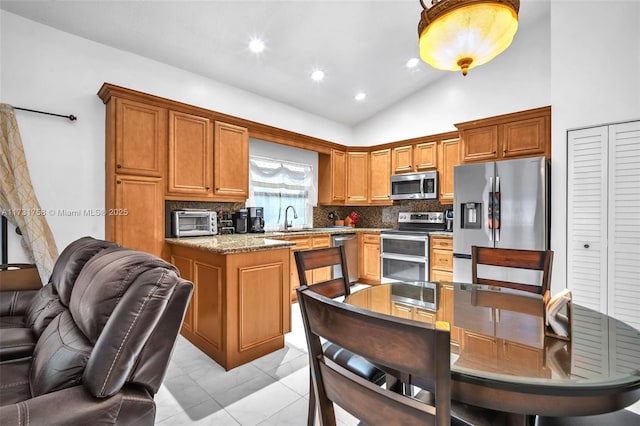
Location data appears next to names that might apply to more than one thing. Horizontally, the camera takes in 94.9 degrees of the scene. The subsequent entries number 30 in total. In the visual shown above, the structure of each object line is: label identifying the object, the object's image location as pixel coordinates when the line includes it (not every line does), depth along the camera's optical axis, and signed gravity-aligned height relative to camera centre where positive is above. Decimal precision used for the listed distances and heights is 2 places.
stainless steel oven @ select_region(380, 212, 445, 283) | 4.02 -0.53
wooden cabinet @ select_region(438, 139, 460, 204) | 4.17 +0.67
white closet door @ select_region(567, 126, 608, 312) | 2.72 -0.05
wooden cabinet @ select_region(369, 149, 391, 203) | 4.88 +0.58
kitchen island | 2.26 -0.71
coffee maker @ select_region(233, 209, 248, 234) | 3.78 -0.13
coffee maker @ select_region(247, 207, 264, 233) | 3.88 -0.13
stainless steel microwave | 4.30 +0.38
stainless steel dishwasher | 4.43 -0.60
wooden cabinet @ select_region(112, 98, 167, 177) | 2.67 +0.69
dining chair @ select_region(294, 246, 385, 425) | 1.38 -0.48
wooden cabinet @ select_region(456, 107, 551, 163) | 3.31 +0.91
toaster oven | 3.09 -0.14
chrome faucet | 4.52 -0.11
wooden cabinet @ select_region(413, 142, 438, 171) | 4.37 +0.83
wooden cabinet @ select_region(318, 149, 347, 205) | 4.93 +0.56
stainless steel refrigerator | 2.99 +0.02
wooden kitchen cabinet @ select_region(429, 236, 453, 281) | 3.79 -0.62
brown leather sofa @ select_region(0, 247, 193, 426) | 0.93 -0.53
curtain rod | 2.55 +0.85
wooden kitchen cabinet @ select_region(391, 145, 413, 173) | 4.63 +0.83
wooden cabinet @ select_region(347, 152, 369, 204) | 5.12 +0.61
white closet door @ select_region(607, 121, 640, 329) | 2.56 -0.10
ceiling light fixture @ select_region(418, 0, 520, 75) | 1.38 +0.90
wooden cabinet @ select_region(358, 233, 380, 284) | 4.57 -0.75
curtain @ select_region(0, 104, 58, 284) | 2.35 +0.11
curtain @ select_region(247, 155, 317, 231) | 4.27 +0.32
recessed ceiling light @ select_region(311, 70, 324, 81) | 3.95 +1.85
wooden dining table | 0.77 -0.47
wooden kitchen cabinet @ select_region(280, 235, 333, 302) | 3.83 -0.51
